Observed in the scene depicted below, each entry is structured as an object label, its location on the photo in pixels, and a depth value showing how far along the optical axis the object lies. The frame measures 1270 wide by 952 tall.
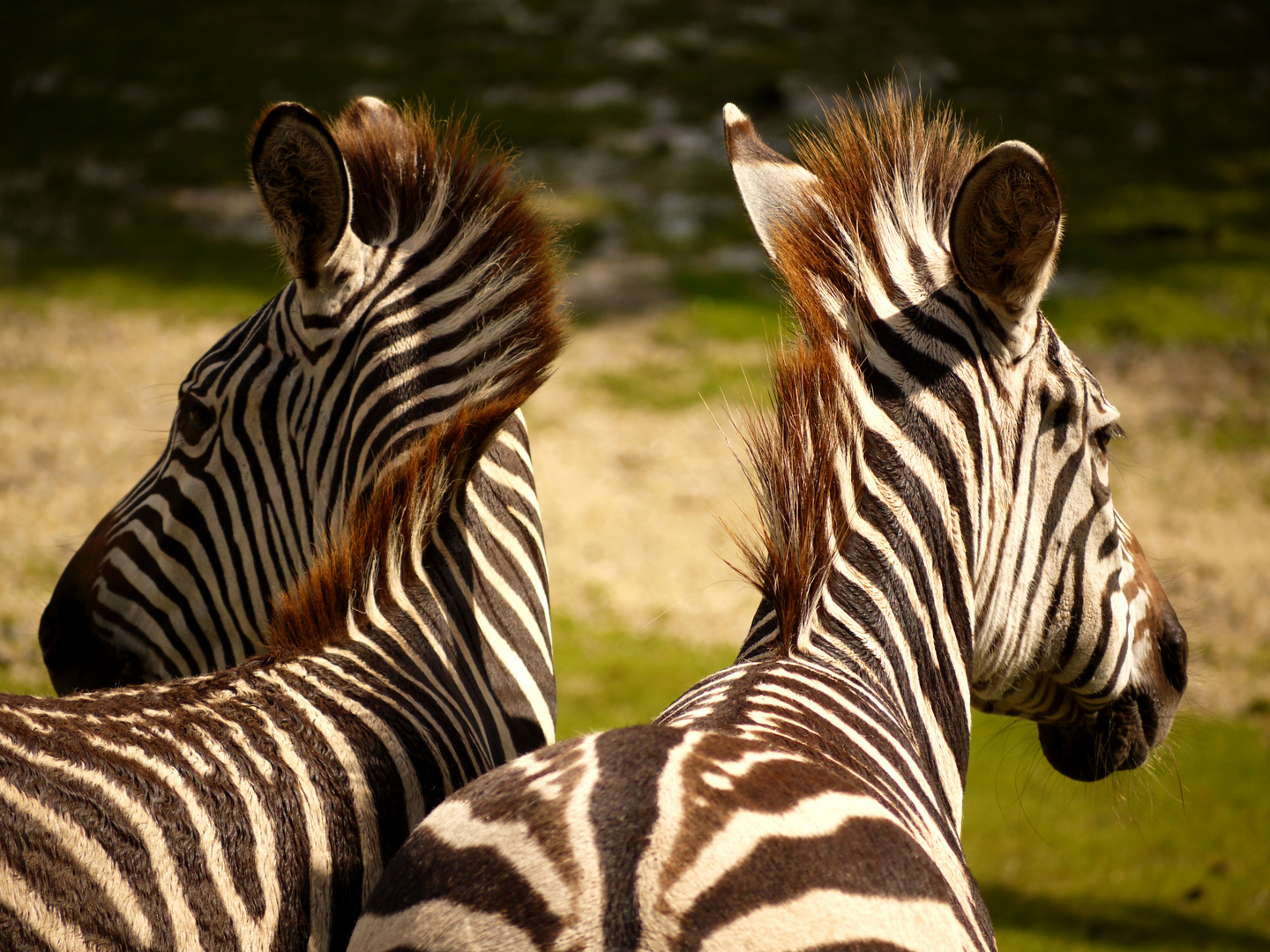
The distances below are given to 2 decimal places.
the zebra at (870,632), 11.21
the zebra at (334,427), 11.62
